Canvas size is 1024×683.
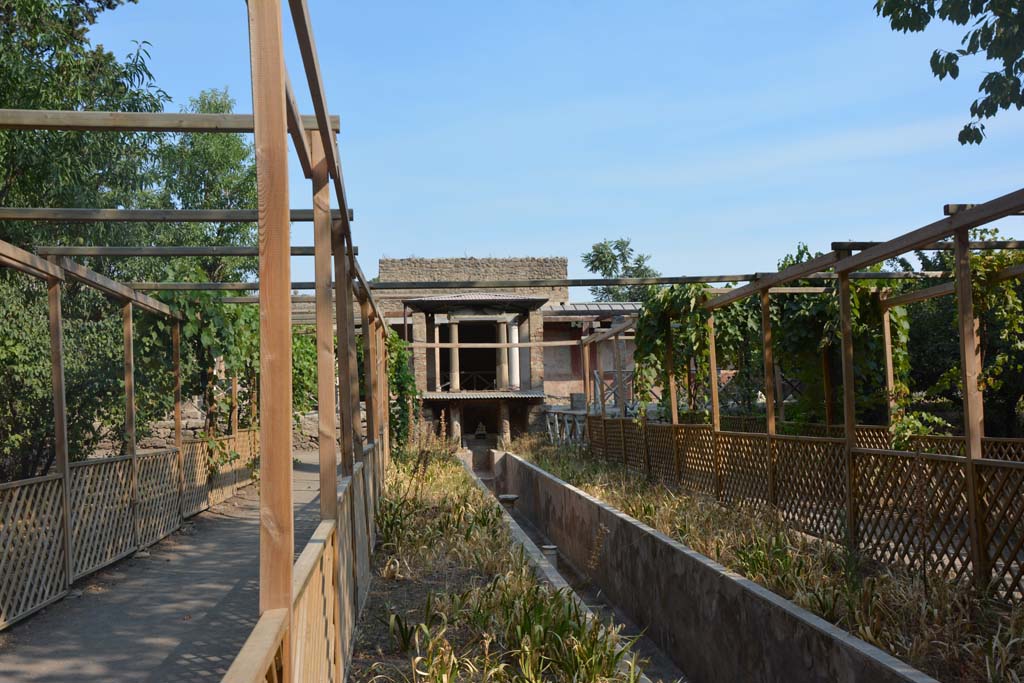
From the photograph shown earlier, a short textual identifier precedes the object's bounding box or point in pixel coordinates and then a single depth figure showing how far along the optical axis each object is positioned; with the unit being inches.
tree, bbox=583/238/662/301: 2453.2
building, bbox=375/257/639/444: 1136.8
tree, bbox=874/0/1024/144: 447.5
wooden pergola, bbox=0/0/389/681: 127.3
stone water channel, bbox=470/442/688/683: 302.8
